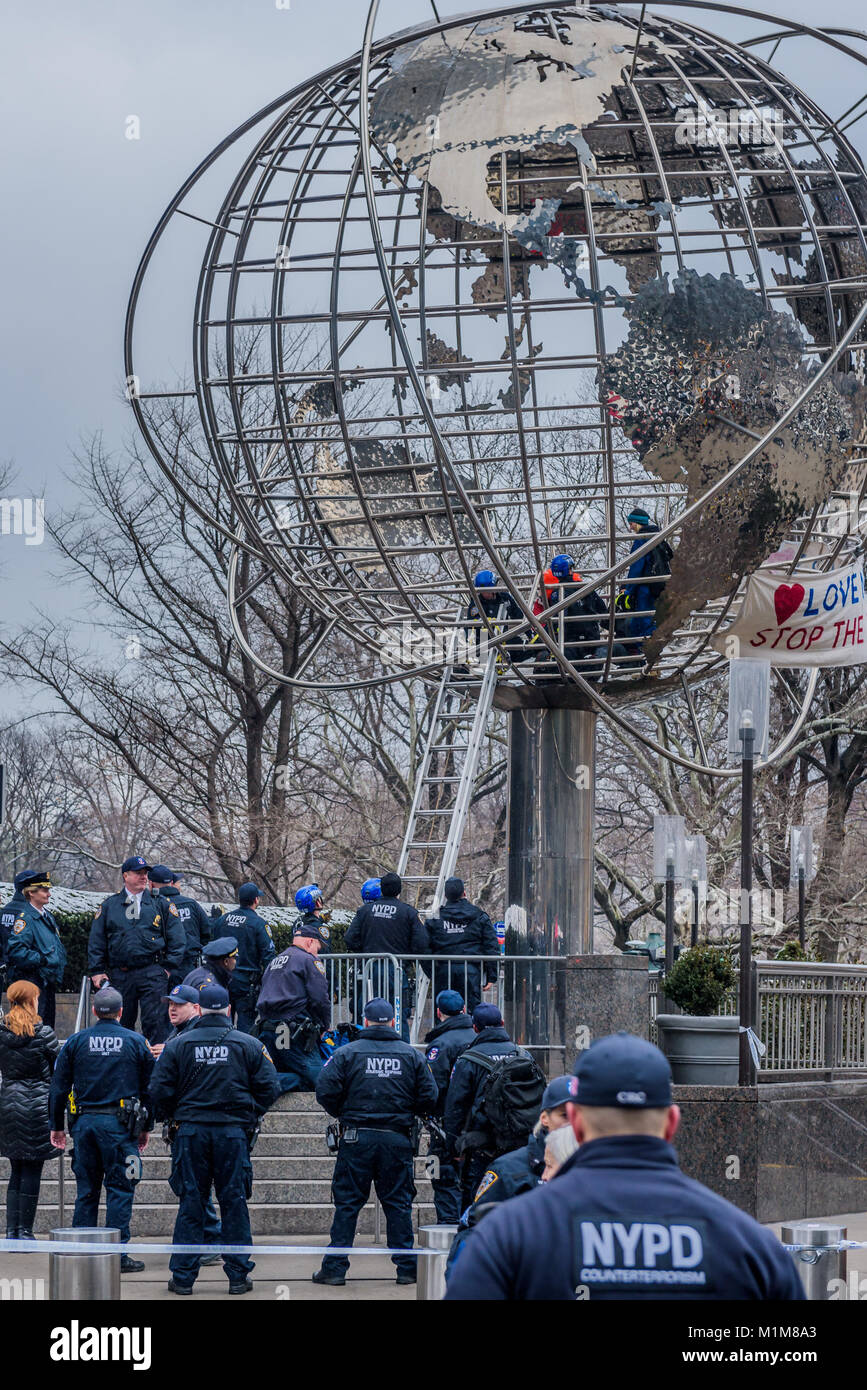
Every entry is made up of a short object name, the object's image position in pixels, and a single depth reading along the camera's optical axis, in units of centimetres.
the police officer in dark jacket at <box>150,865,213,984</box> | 1438
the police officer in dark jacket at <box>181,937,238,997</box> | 1264
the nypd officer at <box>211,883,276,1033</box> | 1455
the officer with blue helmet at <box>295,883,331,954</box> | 1436
